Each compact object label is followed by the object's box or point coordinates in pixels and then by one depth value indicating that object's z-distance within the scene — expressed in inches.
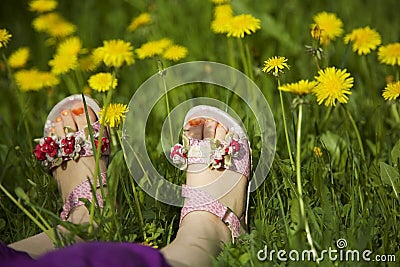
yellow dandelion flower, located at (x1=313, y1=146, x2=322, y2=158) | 82.6
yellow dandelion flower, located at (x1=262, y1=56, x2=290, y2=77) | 79.6
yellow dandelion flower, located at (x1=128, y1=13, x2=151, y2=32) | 93.1
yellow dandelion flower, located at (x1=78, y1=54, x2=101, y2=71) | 91.5
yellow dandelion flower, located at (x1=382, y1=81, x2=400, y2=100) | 81.3
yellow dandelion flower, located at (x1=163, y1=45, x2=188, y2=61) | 90.0
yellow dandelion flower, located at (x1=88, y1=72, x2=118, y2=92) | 84.5
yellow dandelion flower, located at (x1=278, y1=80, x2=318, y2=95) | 75.9
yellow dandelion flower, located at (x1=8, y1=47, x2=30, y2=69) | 93.2
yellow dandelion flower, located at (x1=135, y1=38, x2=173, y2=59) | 88.3
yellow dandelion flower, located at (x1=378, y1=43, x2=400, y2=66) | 85.8
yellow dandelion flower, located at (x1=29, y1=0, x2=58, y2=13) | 94.8
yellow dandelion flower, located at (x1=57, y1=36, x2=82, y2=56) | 90.8
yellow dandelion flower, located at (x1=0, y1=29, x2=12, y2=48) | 81.4
